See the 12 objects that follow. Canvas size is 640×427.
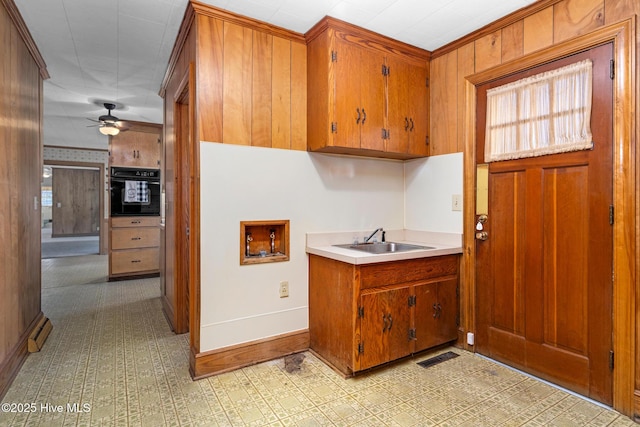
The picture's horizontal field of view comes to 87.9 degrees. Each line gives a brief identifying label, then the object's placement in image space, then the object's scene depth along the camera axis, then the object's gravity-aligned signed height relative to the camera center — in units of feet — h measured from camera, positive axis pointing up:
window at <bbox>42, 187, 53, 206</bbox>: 39.25 +1.56
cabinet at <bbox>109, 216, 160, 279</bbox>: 16.70 -1.92
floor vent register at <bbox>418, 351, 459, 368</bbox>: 7.88 -3.66
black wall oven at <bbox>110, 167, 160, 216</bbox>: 16.93 +0.93
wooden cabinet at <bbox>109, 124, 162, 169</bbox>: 16.83 +3.22
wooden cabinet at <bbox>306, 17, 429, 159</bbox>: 7.93 +2.99
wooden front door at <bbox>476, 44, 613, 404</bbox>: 6.29 -1.07
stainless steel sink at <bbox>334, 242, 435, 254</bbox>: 9.21 -1.05
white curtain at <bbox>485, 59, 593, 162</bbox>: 6.56 +2.07
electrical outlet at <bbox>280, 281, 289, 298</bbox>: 8.46 -2.03
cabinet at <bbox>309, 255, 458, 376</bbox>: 7.18 -2.33
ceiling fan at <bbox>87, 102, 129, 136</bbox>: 14.80 +3.86
